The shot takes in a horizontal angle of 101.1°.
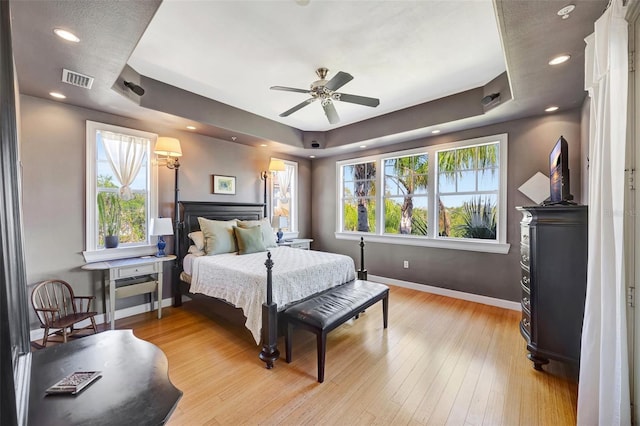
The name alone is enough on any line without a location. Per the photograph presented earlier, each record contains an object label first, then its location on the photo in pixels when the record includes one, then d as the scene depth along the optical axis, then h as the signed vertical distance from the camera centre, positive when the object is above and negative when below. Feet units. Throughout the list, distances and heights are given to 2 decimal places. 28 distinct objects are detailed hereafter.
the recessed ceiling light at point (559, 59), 6.91 +3.98
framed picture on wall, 14.38 +1.41
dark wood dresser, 6.93 -2.02
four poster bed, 8.13 -2.31
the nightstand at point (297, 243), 16.68 -2.20
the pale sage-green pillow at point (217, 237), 11.99 -1.26
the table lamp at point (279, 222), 15.62 -0.75
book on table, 3.19 -2.18
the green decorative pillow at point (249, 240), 12.26 -1.44
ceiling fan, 8.46 +4.02
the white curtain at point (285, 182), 18.26 +1.96
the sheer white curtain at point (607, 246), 4.62 -0.72
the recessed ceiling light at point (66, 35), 5.81 +3.97
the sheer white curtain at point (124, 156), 11.06 +2.34
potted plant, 10.82 -0.25
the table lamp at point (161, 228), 11.00 -0.76
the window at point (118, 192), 10.56 +0.82
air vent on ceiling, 7.58 +3.94
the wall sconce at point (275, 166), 16.01 +2.65
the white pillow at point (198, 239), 12.21 -1.36
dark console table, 2.84 -2.21
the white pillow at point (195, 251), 12.01 -1.90
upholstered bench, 7.28 -3.11
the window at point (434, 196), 12.77 +0.71
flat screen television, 7.64 +0.95
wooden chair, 8.30 -3.40
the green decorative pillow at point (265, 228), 13.89 -1.04
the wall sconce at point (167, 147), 11.36 +2.74
